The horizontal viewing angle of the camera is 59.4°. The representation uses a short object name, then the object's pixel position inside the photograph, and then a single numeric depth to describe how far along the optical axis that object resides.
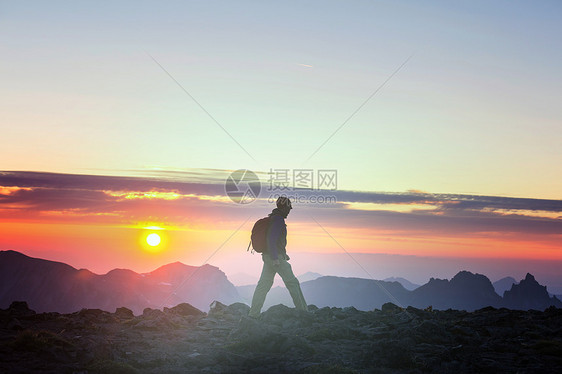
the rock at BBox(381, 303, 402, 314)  18.65
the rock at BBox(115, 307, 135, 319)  18.53
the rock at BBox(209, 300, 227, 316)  18.94
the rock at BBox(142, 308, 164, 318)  17.51
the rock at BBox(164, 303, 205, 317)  19.23
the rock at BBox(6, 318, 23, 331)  13.79
